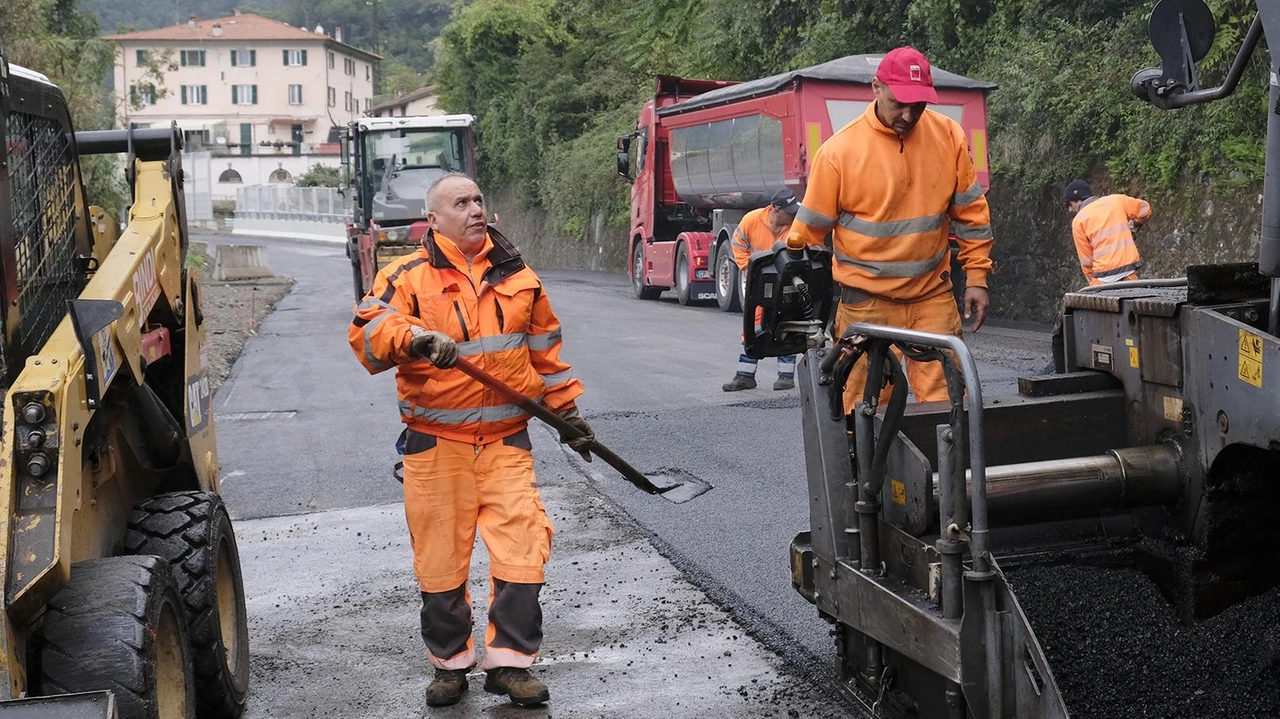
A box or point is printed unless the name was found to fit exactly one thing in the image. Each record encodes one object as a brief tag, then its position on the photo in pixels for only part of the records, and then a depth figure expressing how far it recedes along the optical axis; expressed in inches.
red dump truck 720.3
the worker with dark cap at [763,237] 461.4
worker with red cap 211.5
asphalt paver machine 134.0
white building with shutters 4168.3
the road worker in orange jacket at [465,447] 189.2
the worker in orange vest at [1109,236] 434.9
